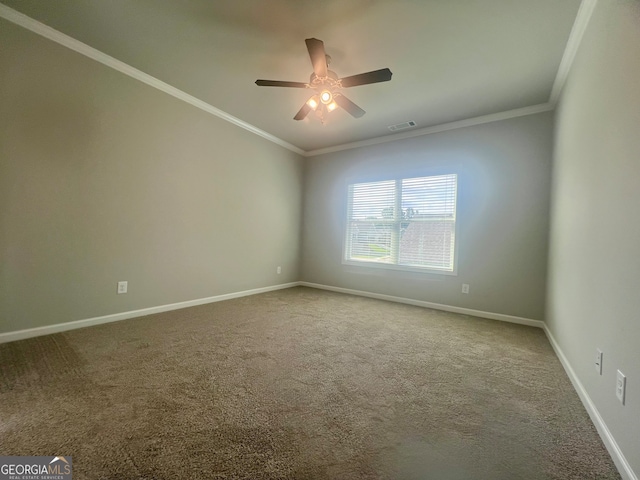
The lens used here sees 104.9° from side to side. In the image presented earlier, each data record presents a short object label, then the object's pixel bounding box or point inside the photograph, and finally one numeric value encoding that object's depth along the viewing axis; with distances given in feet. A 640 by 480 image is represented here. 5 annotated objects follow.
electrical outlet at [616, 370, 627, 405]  3.53
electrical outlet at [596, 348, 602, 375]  4.34
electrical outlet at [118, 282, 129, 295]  8.47
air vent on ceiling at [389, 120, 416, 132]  11.57
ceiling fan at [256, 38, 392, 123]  6.04
